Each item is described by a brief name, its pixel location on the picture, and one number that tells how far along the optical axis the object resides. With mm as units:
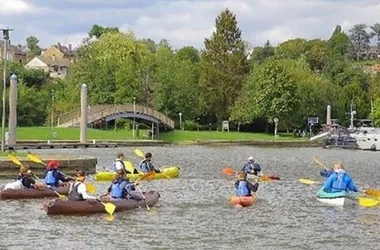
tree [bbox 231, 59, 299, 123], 121188
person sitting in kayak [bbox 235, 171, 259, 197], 36594
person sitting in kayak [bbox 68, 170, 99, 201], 31153
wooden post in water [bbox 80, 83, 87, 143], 84938
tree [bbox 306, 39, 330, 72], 174912
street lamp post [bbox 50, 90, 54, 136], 95819
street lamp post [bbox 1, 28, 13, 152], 57169
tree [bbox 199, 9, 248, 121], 125062
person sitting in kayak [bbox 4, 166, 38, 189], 36250
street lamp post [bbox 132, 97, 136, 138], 102938
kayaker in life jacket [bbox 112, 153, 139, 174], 42000
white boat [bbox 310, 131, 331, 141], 112750
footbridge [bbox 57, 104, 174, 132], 101188
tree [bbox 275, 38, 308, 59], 176725
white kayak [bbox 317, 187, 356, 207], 37062
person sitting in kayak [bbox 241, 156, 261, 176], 47844
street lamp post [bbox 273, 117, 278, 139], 119944
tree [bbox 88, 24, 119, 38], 187925
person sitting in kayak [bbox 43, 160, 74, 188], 37281
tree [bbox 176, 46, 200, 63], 164388
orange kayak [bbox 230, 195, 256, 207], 36250
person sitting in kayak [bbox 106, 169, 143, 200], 33156
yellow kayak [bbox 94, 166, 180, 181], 44562
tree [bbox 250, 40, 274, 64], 174875
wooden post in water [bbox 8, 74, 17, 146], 71556
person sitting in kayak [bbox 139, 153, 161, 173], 46691
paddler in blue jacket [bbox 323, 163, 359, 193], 37219
